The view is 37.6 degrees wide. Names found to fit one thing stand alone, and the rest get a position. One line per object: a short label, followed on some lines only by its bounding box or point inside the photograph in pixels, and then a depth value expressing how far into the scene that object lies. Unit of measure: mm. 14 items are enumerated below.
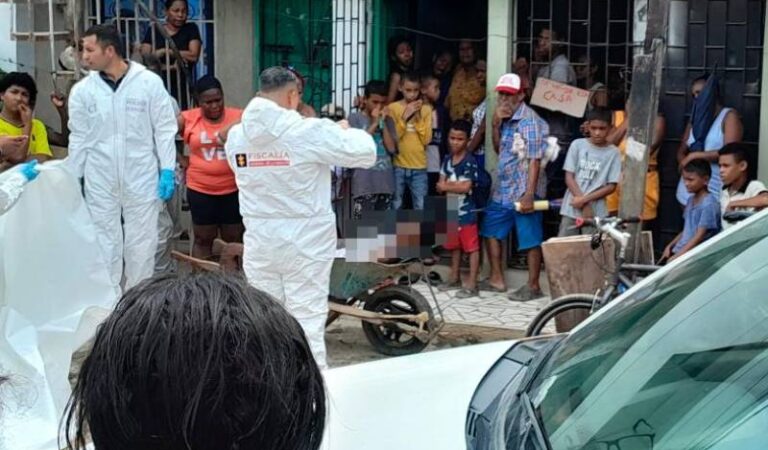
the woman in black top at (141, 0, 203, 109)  9398
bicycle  5934
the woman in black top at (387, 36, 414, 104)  9102
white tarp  5234
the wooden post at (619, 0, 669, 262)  6340
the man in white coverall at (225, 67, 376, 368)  6082
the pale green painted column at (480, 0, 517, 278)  8484
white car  2268
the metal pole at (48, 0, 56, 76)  8859
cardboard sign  8461
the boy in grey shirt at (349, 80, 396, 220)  8516
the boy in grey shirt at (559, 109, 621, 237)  7875
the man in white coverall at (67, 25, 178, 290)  7441
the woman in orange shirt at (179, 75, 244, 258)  8156
